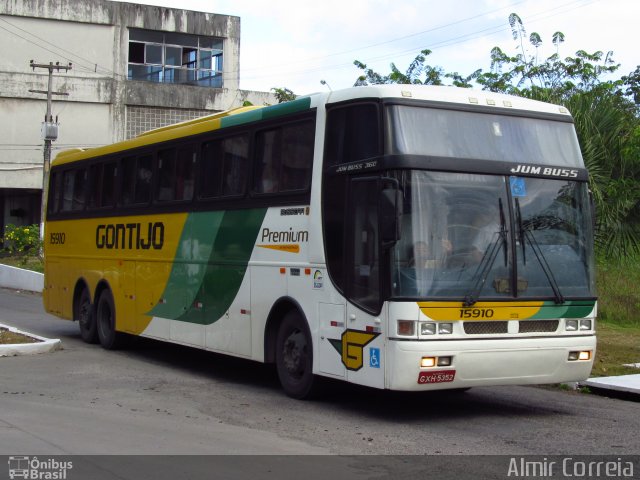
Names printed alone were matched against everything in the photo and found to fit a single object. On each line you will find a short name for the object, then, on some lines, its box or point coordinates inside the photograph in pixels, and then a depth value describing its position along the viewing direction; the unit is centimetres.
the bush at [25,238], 3897
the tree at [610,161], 1727
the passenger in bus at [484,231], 935
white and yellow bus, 909
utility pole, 3966
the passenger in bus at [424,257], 907
